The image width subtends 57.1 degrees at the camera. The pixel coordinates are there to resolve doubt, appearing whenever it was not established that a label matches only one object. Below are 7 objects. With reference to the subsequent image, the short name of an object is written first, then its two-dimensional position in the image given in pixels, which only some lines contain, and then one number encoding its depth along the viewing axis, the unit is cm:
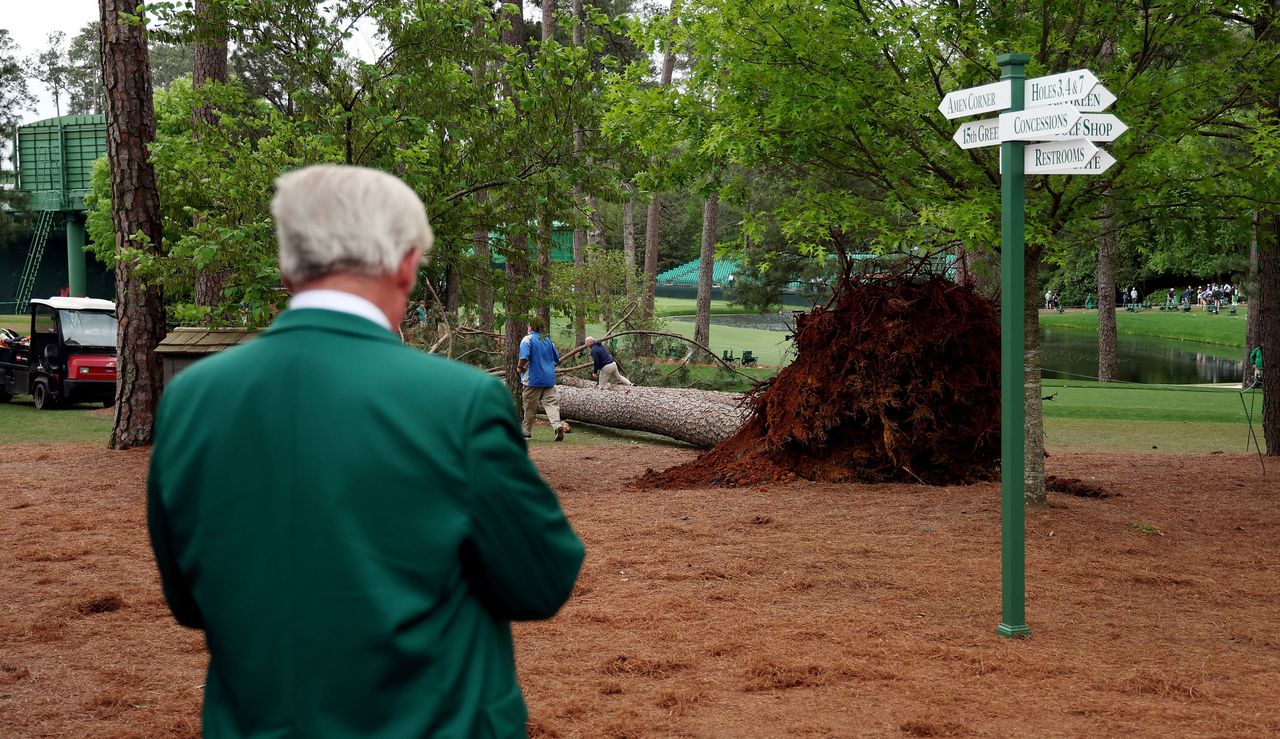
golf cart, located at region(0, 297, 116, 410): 2120
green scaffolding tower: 5300
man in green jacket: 191
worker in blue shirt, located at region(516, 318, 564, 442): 1727
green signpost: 611
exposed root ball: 1155
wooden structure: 1349
